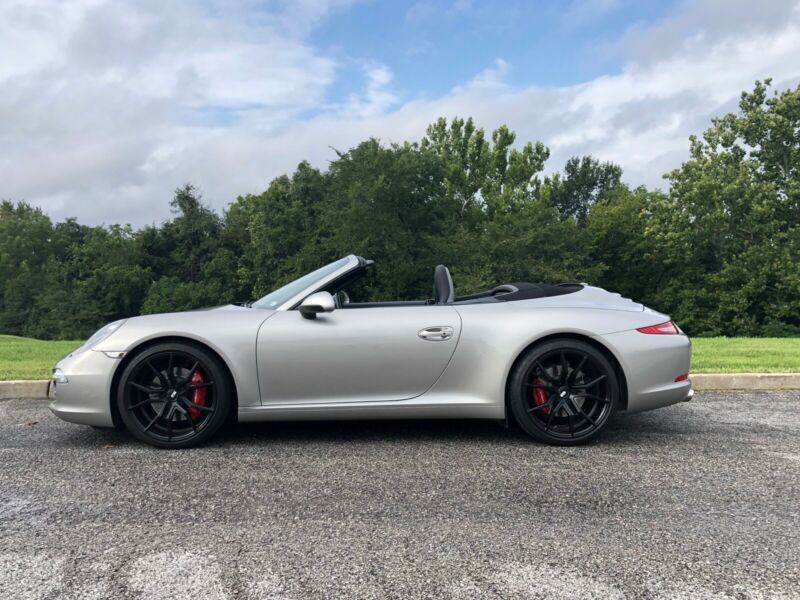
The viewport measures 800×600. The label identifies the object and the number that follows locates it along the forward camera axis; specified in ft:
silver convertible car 13.39
